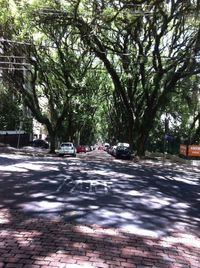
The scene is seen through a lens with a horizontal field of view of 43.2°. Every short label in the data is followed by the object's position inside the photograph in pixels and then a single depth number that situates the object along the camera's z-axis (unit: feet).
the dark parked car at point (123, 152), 80.39
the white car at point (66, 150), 80.03
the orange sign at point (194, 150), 68.83
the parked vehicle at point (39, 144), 128.70
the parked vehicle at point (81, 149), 127.43
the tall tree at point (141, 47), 43.16
